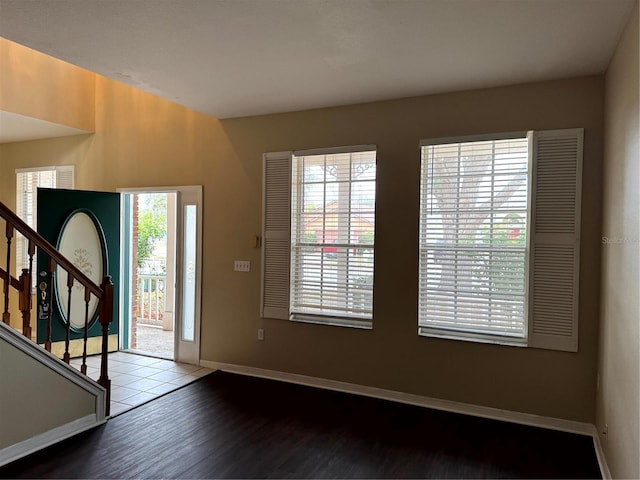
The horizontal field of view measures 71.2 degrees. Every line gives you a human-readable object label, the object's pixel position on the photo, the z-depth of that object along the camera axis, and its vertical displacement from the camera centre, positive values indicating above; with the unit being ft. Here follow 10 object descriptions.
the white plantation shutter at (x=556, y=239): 11.13 -0.06
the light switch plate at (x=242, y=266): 15.56 -1.21
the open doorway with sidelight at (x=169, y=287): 16.61 -2.53
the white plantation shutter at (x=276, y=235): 14.80 -0.10
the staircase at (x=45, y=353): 9.23 -2.72
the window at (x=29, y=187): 19.53 +1.83
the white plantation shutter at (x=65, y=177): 19.17 +2.22
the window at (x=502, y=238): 11.26 -0.06
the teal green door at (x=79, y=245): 16.37 -0.64
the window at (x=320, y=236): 13.73 -0.10
